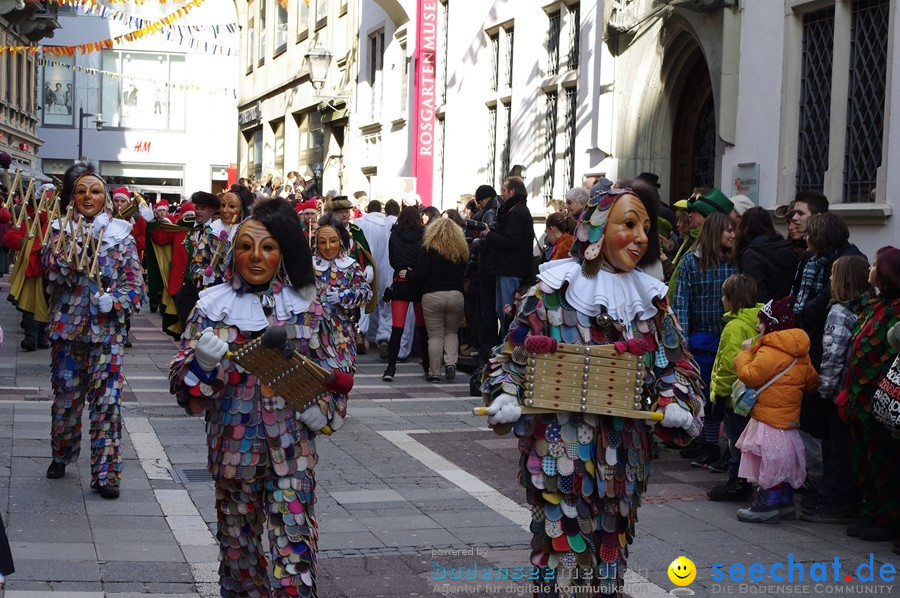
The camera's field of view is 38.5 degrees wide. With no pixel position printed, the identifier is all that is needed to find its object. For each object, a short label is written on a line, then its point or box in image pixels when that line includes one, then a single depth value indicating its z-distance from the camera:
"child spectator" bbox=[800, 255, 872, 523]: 7.58
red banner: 22.94
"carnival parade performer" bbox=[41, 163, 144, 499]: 7.89
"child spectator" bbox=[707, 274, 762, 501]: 8.12
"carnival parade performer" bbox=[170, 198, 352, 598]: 5.00
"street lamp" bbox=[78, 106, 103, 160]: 47.14
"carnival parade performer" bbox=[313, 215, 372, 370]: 10.33
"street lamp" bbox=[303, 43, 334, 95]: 26.52
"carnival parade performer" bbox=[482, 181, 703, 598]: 4.96
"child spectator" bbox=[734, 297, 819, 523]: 7.59
